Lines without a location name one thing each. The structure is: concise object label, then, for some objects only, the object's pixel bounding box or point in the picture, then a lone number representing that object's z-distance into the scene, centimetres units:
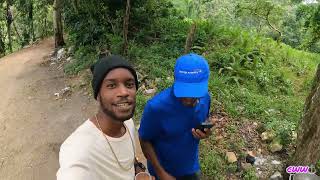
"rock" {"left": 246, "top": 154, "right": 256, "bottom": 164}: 350
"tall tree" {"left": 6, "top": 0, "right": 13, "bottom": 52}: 1180
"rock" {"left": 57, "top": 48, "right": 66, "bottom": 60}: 838
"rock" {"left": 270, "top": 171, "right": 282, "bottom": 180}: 315
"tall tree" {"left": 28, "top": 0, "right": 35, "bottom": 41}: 1194
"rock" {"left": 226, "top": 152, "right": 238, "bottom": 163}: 350
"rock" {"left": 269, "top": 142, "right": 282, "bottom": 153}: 361
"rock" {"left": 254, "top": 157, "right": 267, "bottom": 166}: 348
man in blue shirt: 165
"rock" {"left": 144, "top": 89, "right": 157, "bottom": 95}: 513
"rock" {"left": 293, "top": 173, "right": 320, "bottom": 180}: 174
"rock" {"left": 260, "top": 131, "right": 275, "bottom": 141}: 379
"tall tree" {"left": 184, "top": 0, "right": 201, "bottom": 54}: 1116
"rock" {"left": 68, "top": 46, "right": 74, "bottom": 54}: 802
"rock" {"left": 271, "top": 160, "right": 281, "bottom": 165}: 347
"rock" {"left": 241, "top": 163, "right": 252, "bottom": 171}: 338
